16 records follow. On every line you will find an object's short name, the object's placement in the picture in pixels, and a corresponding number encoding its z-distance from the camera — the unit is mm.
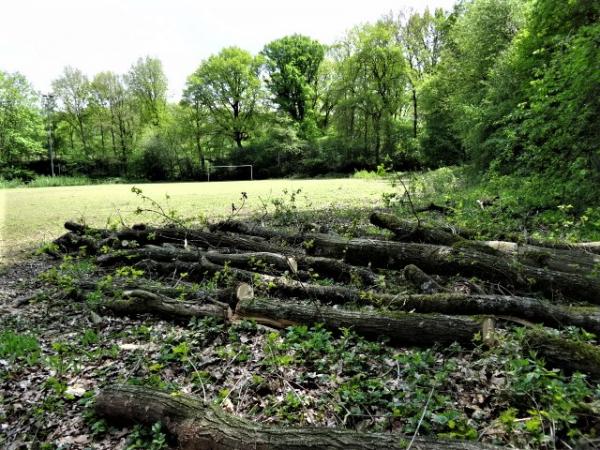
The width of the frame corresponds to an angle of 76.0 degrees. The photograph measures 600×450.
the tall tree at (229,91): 48406
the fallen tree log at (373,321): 3398
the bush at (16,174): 42281
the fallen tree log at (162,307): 4418
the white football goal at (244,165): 44875
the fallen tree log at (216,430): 2215
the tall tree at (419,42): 40781
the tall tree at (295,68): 49366
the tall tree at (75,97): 50906
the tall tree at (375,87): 39500
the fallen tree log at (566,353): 2727
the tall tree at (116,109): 51644
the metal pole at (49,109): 48062
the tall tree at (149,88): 52844
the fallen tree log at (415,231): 5508
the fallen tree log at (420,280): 4422
